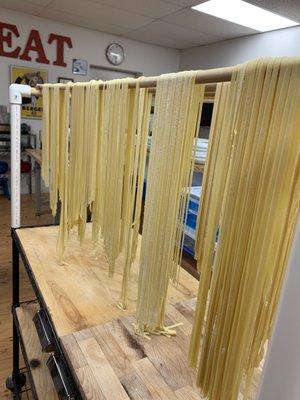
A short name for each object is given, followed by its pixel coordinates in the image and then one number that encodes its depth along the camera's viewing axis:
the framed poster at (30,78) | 4.30
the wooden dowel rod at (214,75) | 0.54
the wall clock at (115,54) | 4.86
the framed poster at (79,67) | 4.68
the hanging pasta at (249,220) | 0.45
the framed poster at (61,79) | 4.62
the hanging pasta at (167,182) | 0.66
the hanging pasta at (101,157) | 0.85
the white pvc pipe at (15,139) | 1.35
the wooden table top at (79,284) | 0.97
